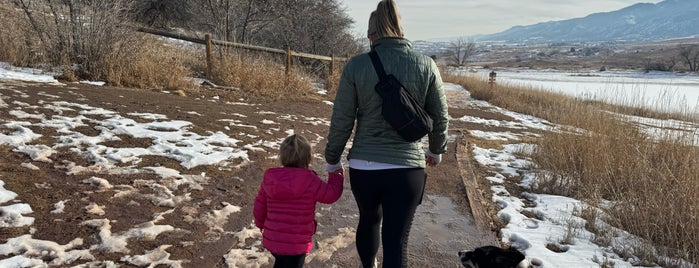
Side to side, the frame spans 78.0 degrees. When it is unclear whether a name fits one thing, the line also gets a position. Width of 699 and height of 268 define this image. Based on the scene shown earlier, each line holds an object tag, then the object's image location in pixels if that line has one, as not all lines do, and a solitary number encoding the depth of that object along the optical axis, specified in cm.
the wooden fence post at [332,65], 1547
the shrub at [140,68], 908
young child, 236
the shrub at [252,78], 1151
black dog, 277
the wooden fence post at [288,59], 1279
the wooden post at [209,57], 1161
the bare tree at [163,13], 2266
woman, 220
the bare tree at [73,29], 902
